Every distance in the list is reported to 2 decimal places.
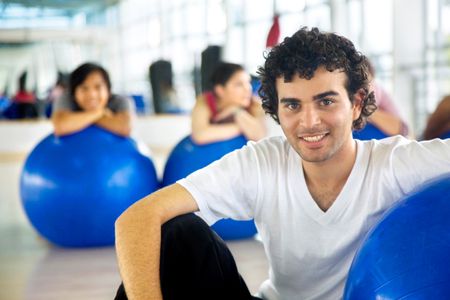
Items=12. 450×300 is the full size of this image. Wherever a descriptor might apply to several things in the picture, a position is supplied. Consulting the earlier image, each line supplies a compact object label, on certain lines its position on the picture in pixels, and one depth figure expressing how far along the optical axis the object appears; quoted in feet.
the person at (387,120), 10.49
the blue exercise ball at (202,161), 11.48
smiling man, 5.28
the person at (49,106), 27.79
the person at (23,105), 33.94
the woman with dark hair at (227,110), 11.68
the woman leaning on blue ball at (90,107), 11.62
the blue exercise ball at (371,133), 10.32
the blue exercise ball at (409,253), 4.49
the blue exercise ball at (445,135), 8.35
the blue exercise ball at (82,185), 11.24
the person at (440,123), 8.49
